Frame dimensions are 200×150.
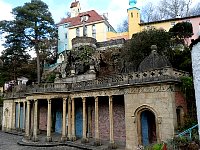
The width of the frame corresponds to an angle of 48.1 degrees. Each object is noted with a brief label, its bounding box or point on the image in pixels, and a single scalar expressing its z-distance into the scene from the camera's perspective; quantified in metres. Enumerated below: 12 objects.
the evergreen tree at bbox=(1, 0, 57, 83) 33.12
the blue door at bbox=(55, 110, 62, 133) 23.97
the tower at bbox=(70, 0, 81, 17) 42.16
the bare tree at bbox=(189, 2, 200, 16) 38.69
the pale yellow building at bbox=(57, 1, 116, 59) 35.69
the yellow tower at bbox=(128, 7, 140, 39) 32.19
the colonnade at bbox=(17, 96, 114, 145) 18.20
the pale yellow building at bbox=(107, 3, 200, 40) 30.17
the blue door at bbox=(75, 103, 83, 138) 21.05
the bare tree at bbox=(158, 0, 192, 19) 34.69
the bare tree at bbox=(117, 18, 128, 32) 46.00
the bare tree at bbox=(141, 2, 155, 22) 41.56
